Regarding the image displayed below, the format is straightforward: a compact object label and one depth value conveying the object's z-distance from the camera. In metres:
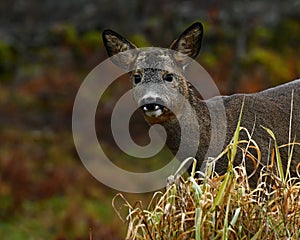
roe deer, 12.87
